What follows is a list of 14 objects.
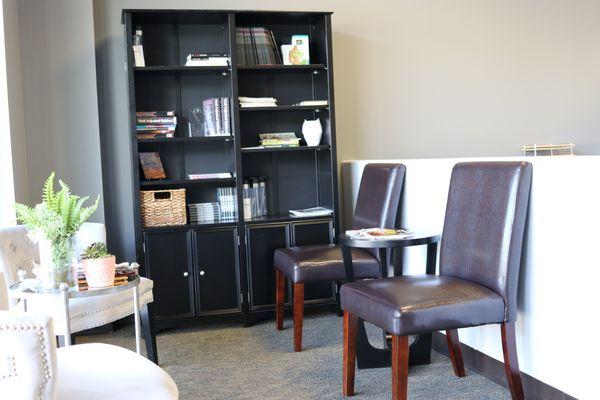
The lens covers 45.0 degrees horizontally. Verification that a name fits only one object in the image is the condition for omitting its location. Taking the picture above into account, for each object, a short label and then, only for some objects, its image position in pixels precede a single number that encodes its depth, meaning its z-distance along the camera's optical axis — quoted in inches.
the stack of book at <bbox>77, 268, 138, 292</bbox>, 107.9
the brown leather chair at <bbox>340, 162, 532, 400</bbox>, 105.7
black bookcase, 174.9
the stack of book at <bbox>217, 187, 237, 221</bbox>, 183.6
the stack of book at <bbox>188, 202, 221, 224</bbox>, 182.4
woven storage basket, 174.4
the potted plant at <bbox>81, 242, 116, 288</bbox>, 106.0
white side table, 104.3
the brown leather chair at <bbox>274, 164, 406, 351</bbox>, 154.6
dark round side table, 134.5
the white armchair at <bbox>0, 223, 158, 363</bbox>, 124.5
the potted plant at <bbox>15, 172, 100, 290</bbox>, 105.5
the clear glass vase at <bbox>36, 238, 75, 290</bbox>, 106.0
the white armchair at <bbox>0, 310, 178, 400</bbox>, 55.7
